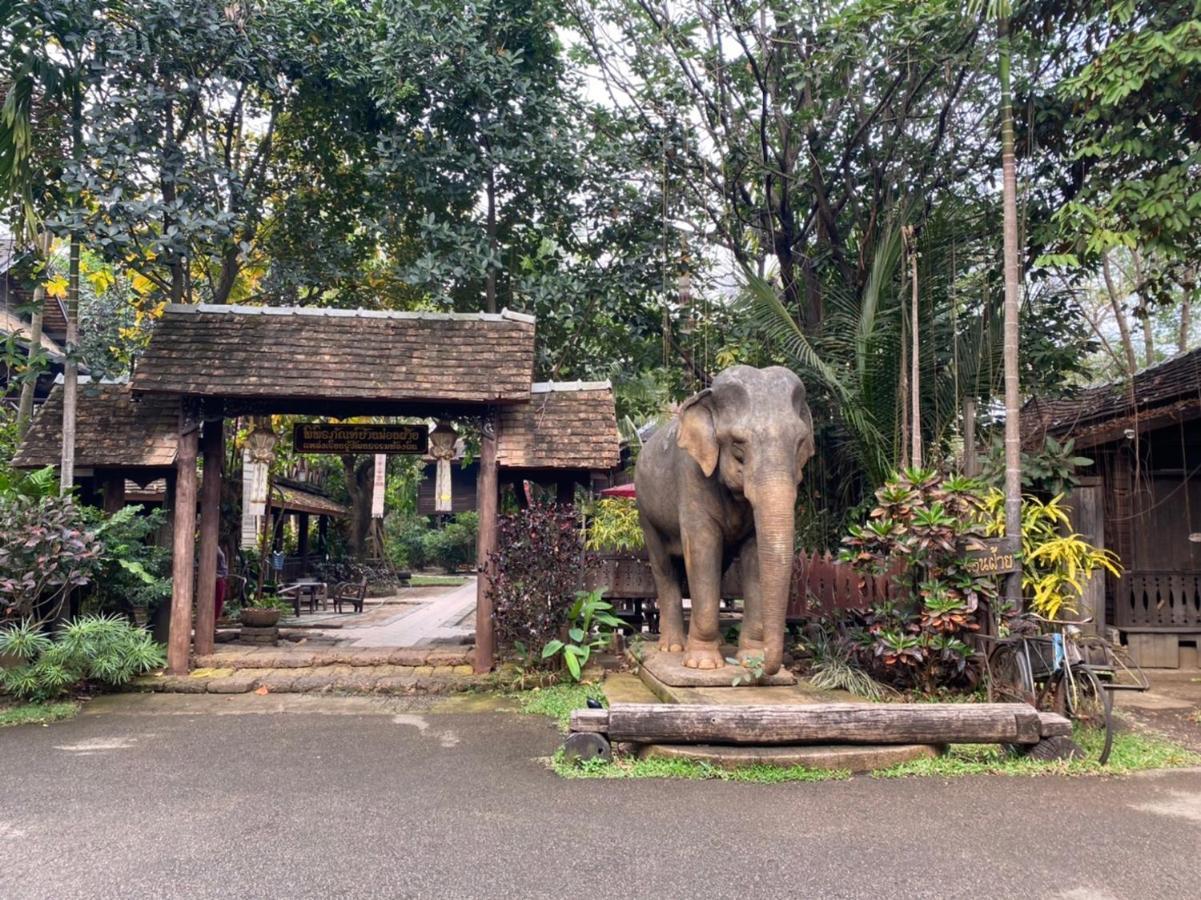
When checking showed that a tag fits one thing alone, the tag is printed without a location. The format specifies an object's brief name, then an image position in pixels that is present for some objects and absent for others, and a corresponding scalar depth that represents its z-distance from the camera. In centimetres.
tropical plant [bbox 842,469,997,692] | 645
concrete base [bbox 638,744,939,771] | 527
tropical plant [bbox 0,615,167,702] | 730
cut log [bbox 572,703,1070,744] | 526
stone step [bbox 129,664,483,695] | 812
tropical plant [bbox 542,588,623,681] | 806
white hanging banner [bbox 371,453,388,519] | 1864
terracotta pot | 1066
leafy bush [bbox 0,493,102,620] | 732
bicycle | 576
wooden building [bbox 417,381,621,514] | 879
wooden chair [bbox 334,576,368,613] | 1662
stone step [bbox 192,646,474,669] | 887
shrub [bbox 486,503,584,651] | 828
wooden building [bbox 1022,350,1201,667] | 1003
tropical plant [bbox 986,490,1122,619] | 664
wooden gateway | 849
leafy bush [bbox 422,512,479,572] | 3100
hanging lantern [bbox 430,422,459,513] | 936
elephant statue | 582
